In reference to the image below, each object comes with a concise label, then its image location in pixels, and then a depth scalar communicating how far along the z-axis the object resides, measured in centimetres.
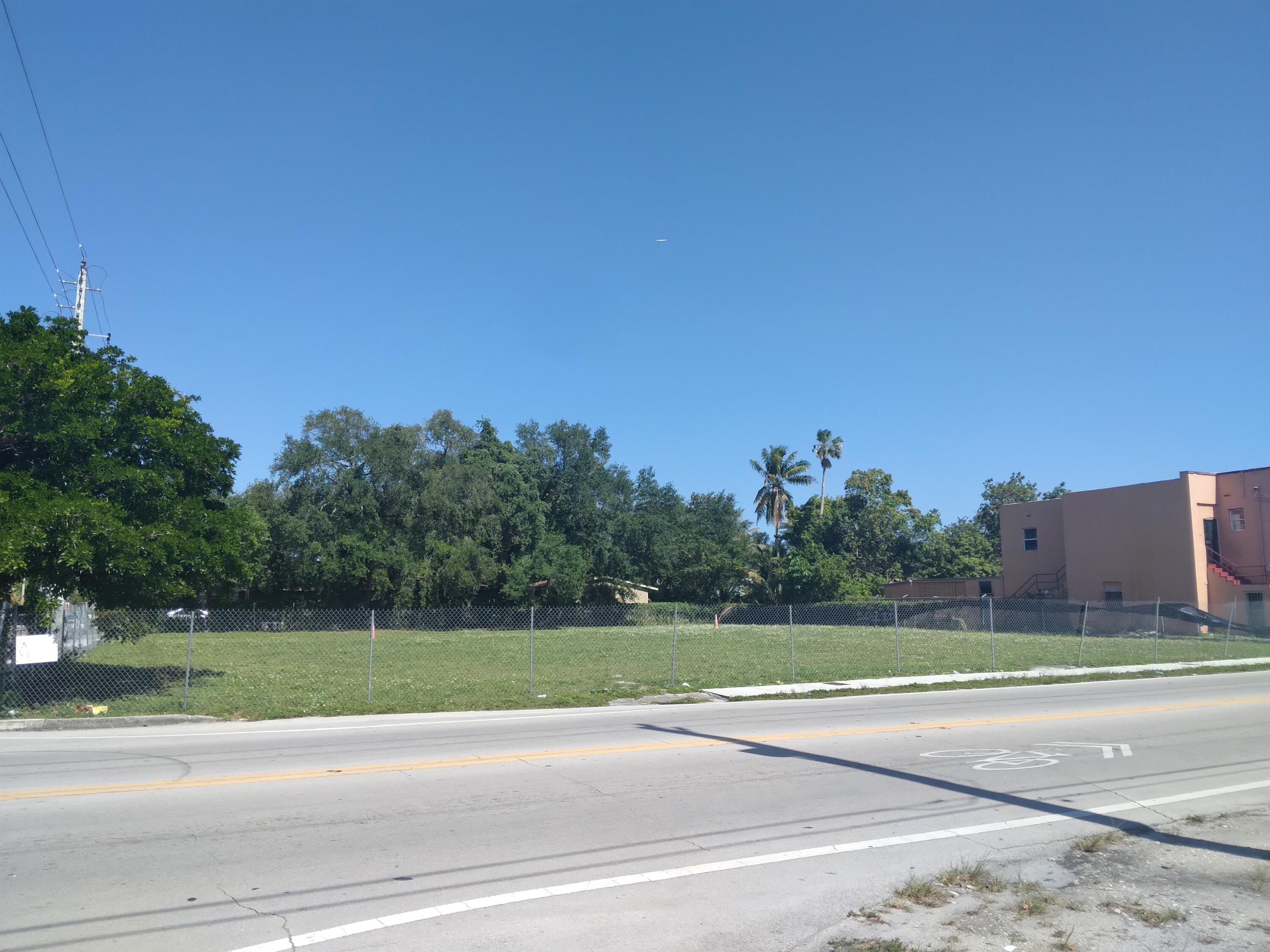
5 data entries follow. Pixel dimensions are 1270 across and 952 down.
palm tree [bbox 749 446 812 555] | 8306
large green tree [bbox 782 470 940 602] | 7569
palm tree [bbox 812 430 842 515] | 8312
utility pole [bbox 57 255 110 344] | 2528
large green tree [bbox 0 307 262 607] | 1538
